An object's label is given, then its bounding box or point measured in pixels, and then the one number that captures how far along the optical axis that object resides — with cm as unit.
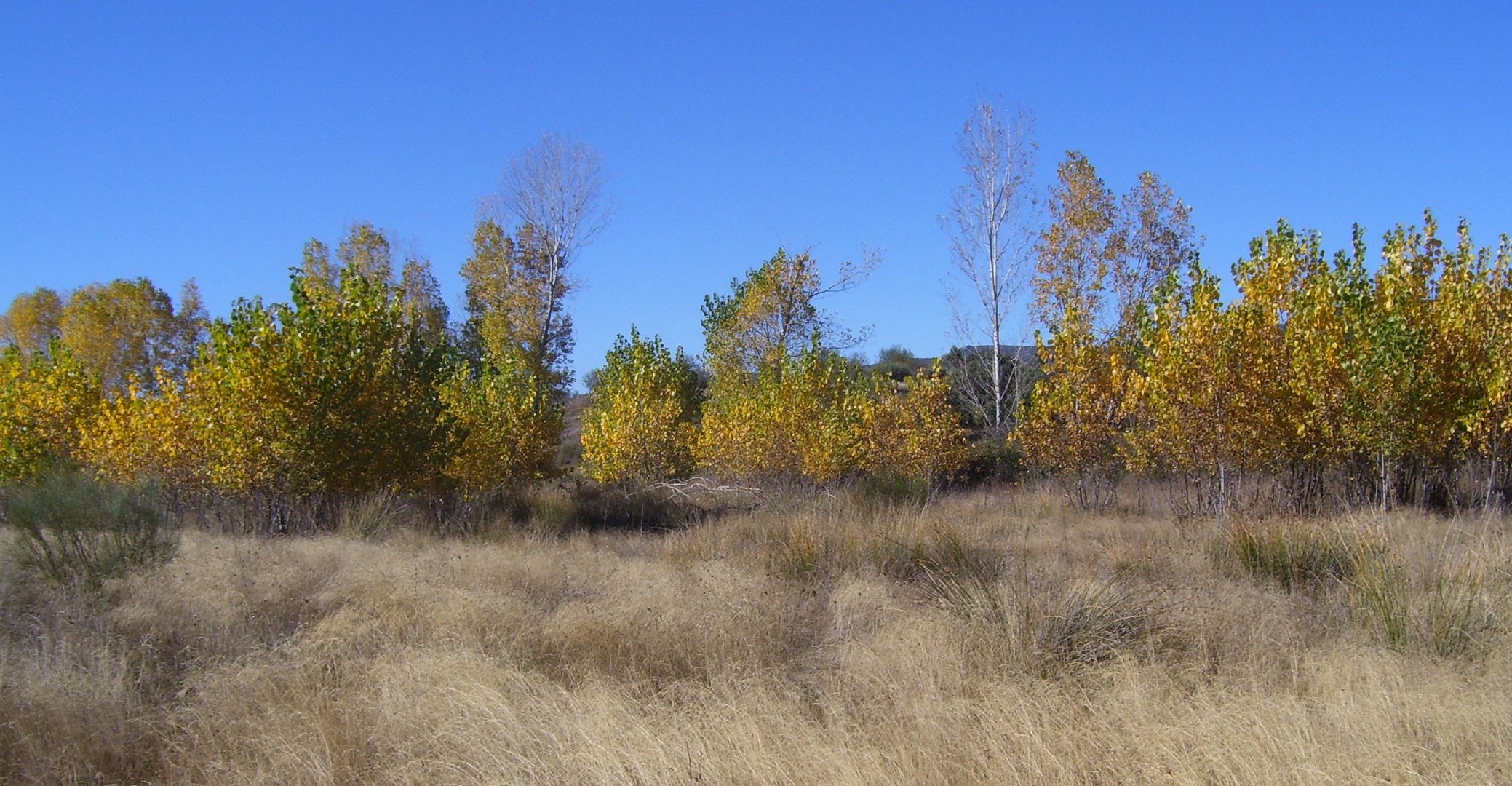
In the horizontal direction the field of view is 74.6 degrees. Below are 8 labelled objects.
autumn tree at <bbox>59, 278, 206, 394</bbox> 3728
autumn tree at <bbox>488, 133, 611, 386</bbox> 3275
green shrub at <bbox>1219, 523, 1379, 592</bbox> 774
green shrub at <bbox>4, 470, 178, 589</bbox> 757
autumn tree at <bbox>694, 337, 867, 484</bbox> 2070
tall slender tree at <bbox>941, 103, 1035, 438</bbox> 2742
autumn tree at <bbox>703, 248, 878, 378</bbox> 3005
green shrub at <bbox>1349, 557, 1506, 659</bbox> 571
